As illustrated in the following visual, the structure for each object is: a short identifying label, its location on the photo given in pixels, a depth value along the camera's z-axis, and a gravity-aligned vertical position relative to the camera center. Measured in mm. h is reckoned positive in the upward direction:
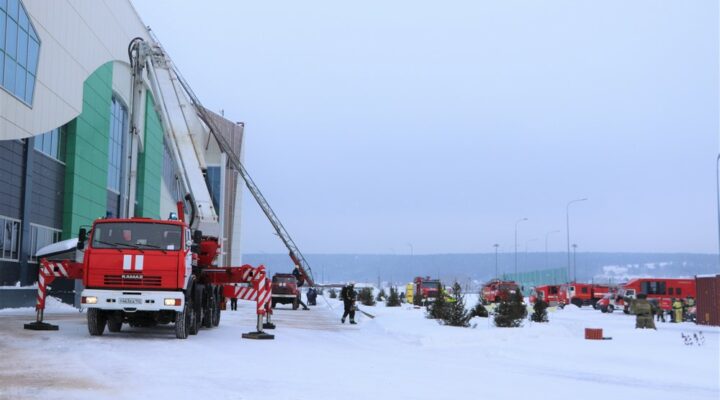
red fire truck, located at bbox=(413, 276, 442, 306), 55969 -992
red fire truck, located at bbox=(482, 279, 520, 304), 58744 -866
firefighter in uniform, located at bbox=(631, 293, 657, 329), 28256 -1364
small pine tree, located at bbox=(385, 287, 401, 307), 51688 -1784
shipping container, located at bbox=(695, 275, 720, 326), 35938 -1008
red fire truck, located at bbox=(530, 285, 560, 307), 64438 -1388
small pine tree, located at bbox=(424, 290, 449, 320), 26375 -1224
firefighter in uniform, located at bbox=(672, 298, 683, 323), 40125 -1706
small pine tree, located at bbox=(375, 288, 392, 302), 70281 -2044
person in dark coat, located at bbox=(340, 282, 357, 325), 29453 -1002
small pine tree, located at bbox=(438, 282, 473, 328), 25969 -1341
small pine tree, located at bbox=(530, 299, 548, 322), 31656 -1508
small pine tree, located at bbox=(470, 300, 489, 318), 33000 -1524
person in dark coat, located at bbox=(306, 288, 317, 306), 54638 -1720
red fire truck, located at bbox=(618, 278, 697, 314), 54094 -760
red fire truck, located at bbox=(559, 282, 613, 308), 64500 -1387
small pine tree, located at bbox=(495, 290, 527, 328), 26094 -1277
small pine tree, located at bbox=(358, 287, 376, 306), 55500 -1725
